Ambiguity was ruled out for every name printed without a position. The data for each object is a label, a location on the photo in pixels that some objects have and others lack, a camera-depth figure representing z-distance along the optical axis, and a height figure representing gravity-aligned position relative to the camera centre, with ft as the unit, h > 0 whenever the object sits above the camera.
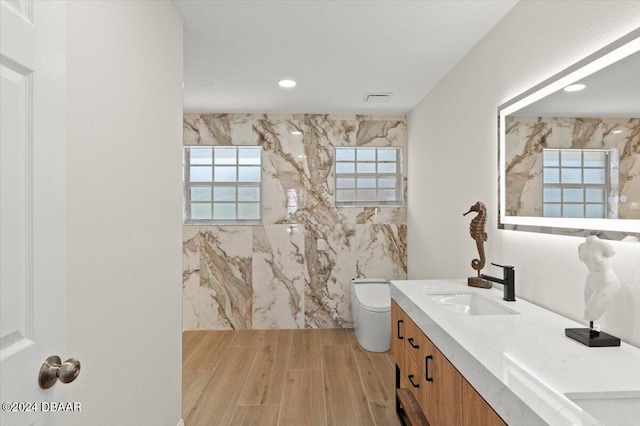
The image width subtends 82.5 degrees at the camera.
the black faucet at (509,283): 6.23 -1.26
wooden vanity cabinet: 4.01 -2.39
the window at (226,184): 14.49 +1.02
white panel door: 2.49 +0.03
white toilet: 11.60 -3.59
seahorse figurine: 7.57 -0.49
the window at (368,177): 14.73 +1.36
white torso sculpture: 4.21 -0.79
